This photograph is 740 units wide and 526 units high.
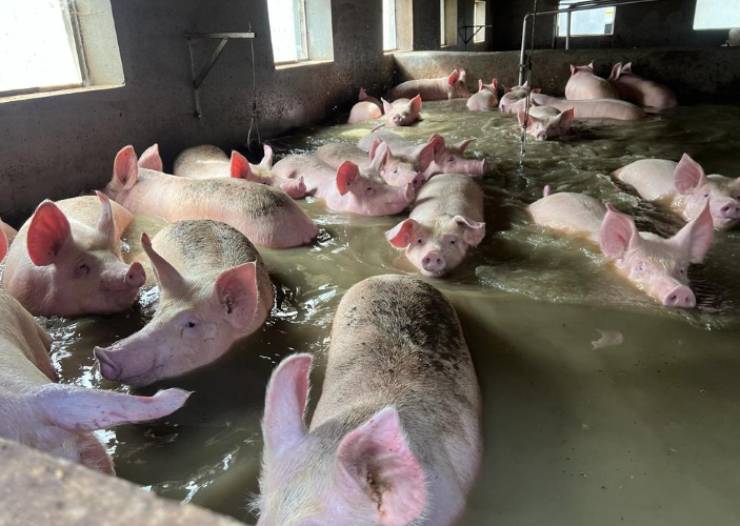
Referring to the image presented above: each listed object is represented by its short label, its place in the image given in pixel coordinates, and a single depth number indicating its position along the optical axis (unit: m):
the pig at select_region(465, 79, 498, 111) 9.69
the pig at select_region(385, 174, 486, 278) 3.92
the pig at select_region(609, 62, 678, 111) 9.12
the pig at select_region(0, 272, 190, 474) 1.33
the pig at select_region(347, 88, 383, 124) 9.38
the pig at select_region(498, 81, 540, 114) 9.04
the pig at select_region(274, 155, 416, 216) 5.06
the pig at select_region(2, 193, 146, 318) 3.26
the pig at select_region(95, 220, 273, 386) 2.68
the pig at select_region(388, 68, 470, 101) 10.83
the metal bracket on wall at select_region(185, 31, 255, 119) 6.00
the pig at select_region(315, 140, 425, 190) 5.48
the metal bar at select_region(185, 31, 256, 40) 5.10
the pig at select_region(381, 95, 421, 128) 8.81
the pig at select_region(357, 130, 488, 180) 5.87
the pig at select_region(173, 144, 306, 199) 5.38
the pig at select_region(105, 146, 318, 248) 4.38
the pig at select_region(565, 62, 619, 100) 9.25
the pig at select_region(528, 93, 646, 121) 8.50
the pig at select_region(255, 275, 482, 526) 1.20
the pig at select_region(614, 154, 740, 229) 4.45
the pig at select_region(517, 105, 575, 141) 7.47
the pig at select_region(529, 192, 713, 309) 3.37
